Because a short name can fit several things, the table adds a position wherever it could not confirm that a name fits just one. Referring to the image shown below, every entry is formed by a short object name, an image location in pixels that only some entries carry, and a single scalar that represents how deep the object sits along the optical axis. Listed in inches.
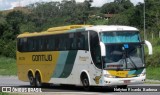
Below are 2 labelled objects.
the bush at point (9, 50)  2965.1
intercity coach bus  838.5
